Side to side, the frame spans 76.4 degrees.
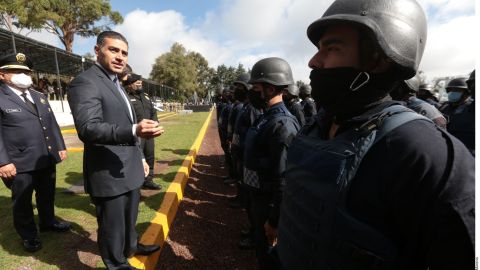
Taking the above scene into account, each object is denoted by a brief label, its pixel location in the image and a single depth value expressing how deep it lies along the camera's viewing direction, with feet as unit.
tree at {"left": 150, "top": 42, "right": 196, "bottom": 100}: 173.78
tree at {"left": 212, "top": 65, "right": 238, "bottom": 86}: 274.75
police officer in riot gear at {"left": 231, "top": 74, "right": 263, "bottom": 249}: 12.78
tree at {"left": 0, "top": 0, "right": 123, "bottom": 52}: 76.23
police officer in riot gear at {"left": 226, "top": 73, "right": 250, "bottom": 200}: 16.83
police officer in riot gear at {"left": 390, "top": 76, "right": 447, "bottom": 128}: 11.47
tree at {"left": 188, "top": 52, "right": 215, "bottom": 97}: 233.08
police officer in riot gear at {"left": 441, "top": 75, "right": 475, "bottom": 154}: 12.41
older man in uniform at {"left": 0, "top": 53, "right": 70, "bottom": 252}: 11.32
